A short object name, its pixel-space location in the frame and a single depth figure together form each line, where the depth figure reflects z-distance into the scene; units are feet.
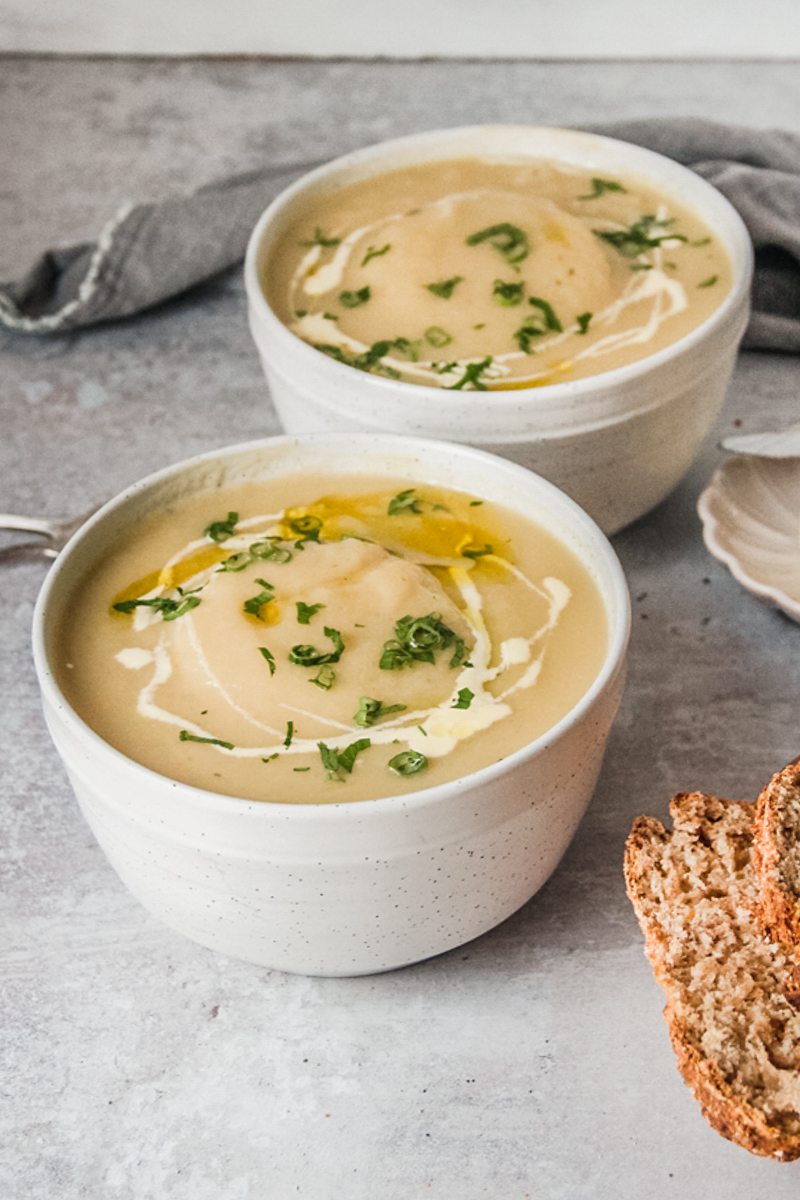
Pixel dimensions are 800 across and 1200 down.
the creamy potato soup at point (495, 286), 3.05
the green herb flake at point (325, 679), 2.65
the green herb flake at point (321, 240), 3.23
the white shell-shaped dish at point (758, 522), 3.03
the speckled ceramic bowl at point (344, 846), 2.56
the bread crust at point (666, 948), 2.54
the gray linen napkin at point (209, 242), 3.50
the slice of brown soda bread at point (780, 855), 2.61
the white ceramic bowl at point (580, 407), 2.96
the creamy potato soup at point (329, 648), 2.62
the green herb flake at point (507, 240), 3.10
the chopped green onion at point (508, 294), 3.07
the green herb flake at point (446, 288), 3.08
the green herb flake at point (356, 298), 3.12
